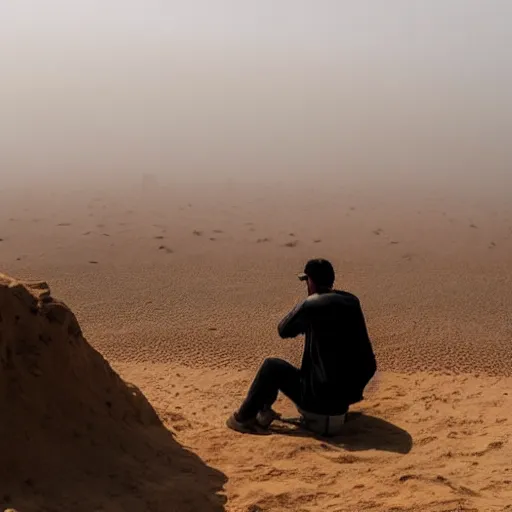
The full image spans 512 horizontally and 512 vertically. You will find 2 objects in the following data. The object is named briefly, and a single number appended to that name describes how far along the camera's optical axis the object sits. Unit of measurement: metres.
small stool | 4.66
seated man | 4.45
